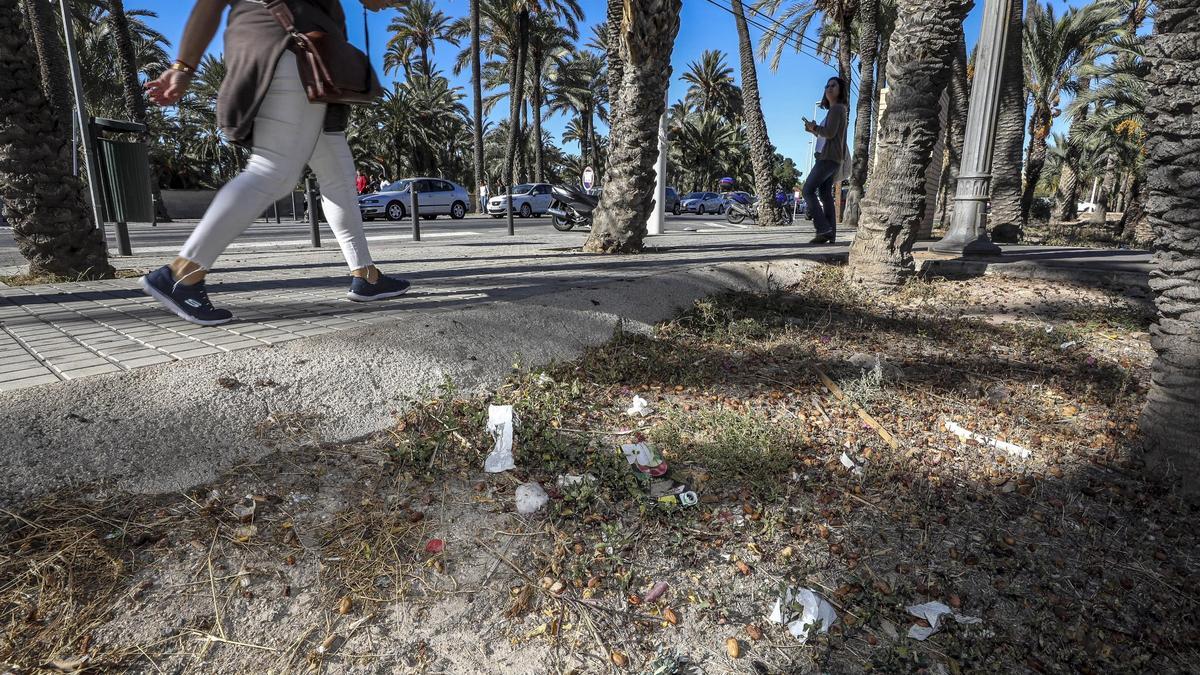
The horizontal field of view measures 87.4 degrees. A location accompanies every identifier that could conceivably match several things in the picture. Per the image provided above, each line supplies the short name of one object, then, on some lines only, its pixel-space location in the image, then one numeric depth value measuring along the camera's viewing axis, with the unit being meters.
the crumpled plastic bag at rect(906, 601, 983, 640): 1.78
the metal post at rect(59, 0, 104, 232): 5.50
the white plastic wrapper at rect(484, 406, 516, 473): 2.21
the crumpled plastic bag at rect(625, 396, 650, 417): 2.77
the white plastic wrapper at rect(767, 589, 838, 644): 1.76
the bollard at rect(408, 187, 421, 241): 10.18
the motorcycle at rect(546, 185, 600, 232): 13.03
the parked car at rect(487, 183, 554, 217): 25.36
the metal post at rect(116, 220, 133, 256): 6.55
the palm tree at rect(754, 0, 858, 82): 19.88
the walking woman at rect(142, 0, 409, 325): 2.54
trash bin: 5.39
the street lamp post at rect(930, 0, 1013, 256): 7.02
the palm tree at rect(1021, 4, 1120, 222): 22.28
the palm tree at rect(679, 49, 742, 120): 49.47
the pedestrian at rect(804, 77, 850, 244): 7.96
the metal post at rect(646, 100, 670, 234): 10.39
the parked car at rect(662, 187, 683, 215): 30.83
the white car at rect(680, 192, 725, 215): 35.59
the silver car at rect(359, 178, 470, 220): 20.57
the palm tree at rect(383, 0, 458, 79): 36.50
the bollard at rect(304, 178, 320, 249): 8.26
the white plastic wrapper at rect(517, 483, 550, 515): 2.04
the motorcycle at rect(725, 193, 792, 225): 21.09
